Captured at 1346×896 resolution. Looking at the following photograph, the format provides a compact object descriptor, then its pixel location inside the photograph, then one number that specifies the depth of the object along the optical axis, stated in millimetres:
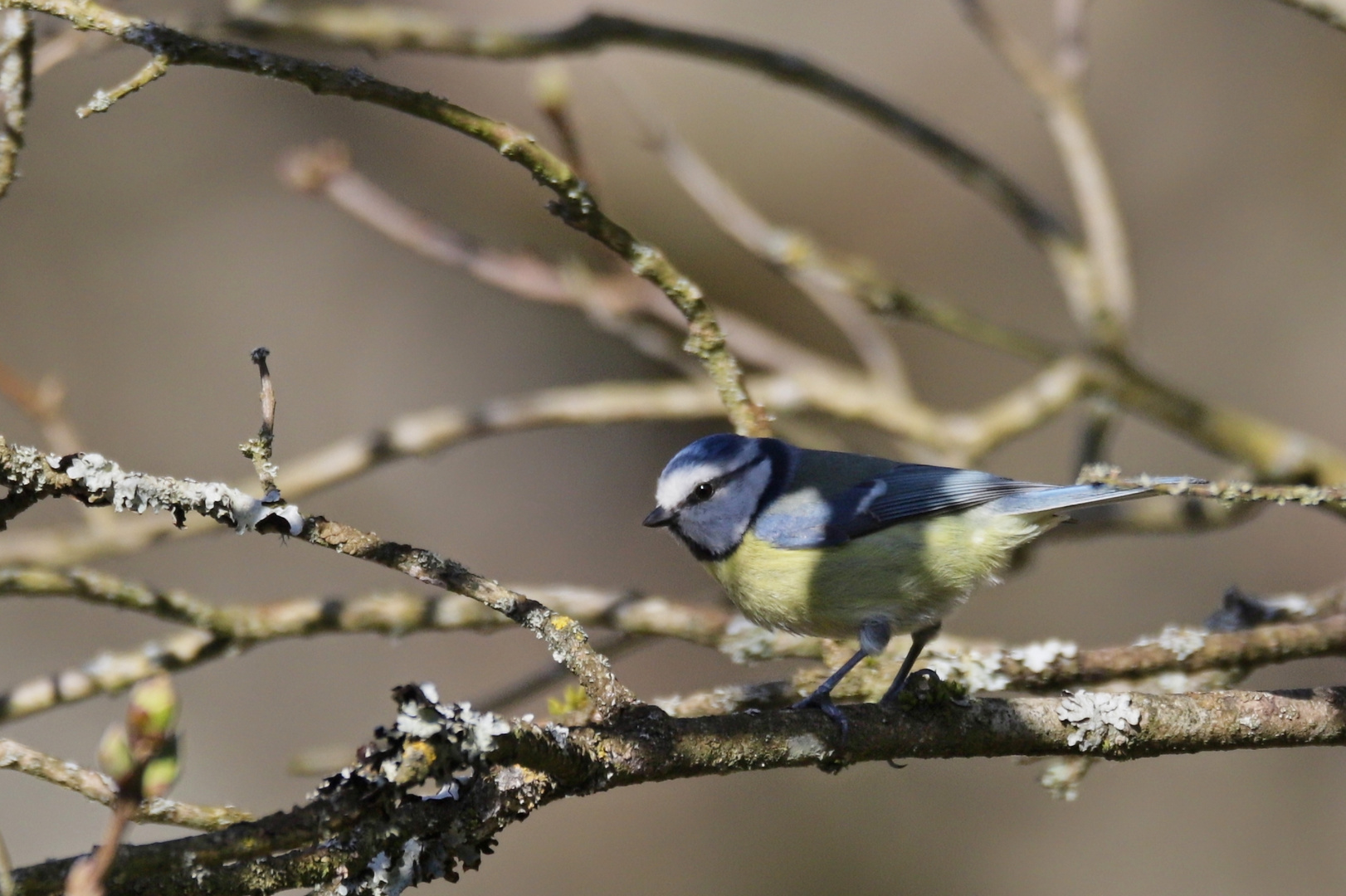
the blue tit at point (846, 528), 5238
